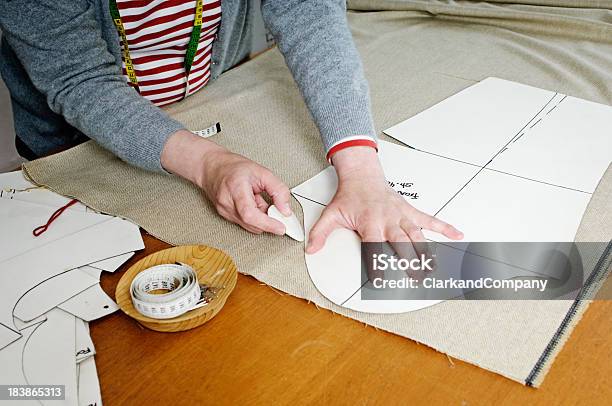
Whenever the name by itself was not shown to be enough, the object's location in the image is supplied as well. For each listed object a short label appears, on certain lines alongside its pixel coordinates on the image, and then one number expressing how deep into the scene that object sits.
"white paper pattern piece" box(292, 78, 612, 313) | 0.85
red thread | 0.92
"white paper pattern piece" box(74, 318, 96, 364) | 0.72
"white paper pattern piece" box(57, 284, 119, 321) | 0.78
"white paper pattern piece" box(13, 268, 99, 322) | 0.78
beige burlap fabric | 0.74
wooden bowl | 0.74
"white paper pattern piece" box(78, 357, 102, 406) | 0.67
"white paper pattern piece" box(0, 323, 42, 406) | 0.69
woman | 0.89
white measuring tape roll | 0.73
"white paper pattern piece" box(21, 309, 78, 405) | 0.68
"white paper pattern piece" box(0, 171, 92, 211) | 1.00
